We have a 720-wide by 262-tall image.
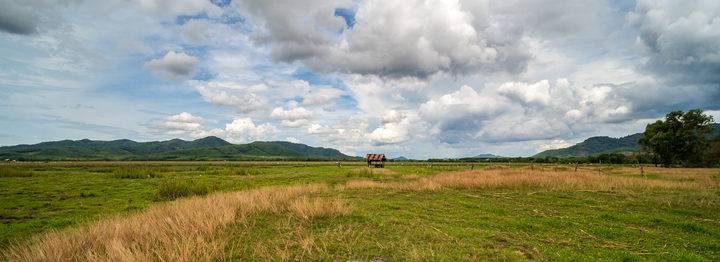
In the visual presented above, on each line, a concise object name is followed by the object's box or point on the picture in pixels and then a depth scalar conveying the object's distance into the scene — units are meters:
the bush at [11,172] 26.58
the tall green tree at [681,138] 48.56
